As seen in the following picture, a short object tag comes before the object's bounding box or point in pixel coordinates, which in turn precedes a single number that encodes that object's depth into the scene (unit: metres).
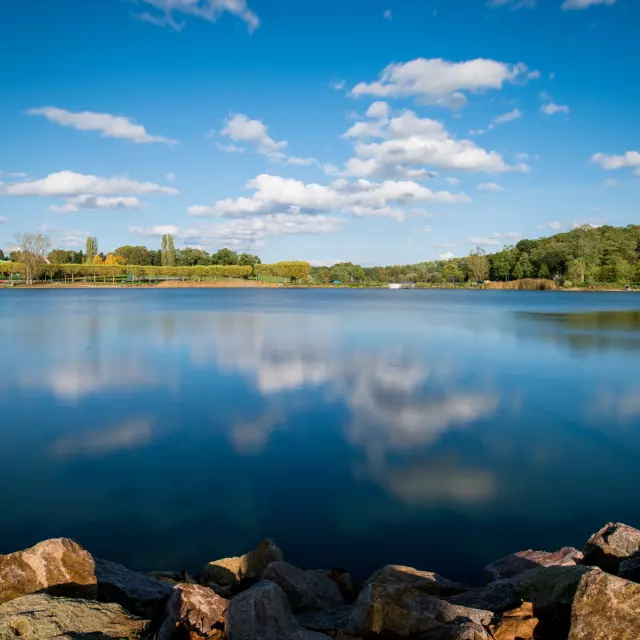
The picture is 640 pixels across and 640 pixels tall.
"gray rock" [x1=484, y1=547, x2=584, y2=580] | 4.70
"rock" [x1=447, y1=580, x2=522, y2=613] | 3.91
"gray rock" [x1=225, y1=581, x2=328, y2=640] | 3.37
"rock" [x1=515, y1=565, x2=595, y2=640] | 3.51
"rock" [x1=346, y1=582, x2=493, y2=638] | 3.47
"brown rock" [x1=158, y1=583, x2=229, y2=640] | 3.55
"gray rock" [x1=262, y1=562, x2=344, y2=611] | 4.21
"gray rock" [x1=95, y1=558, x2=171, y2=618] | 4.01
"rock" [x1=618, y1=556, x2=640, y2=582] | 3.92
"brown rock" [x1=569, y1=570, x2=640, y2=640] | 3.02
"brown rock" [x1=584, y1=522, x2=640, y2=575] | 4.40
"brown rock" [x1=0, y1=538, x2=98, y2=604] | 3.77
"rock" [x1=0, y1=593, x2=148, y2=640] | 3.15
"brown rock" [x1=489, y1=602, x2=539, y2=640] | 3.39
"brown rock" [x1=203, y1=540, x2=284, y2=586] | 4.74
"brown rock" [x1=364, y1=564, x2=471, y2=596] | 4.50
